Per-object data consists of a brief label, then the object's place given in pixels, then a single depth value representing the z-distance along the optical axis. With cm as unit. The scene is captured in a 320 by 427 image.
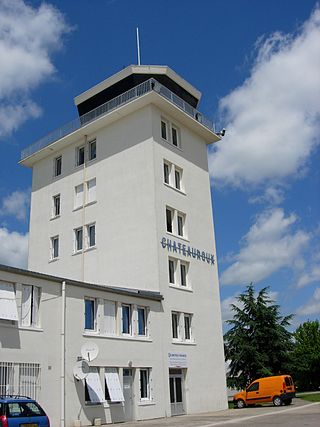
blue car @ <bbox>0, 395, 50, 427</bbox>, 1473
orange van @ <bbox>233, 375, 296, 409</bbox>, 3356
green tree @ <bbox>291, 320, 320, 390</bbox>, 4792
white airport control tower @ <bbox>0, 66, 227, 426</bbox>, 2316
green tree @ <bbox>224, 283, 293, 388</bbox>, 4641
